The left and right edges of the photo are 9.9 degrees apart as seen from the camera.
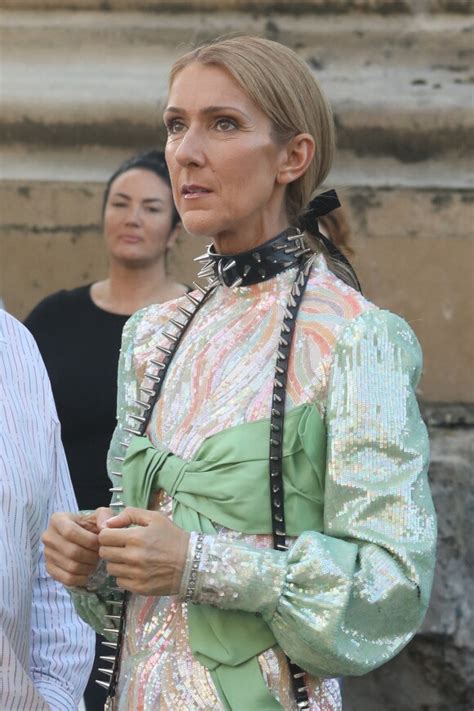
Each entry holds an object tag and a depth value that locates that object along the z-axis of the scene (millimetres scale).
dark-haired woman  7268
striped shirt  4485
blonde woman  3887
